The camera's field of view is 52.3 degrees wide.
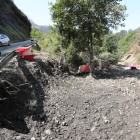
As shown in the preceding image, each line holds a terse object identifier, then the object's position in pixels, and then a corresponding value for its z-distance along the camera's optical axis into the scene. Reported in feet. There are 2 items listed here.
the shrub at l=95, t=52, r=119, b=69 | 49.60
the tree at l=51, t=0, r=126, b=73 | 30.66
